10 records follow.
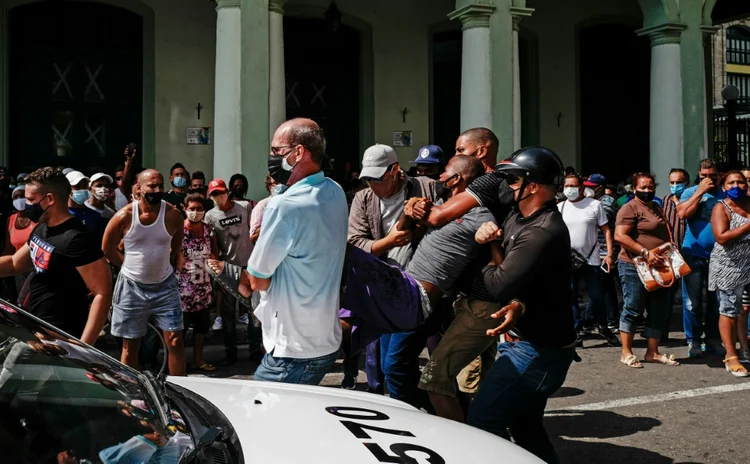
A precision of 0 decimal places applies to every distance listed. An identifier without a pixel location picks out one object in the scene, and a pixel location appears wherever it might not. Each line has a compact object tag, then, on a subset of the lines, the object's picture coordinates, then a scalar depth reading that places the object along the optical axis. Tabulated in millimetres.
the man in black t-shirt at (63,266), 4508
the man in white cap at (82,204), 7121
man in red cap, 8141
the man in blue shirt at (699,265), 8117
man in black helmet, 3641
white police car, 1972
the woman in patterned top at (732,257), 7535
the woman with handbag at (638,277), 7750
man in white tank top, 6262
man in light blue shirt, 3635
